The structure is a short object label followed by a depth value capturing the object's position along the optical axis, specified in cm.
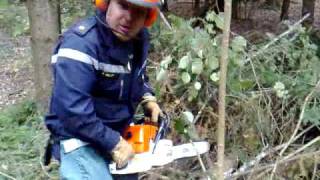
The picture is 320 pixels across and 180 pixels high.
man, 266
